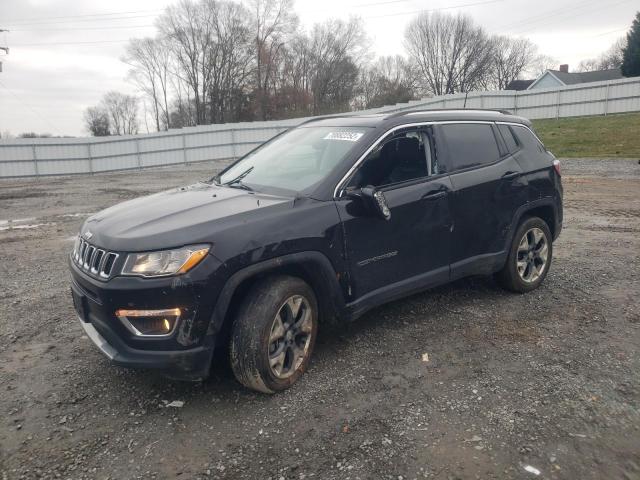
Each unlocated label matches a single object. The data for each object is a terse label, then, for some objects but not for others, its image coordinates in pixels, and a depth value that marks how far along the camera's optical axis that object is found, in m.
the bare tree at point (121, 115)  89.75
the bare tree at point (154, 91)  61.36
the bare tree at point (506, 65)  71.81
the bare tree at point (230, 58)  53.47
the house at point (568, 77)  55.04
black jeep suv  2.97
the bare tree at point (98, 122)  82.45
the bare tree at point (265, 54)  53.72
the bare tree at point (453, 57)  67.12
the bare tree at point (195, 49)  53.91
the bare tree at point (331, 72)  56.94
